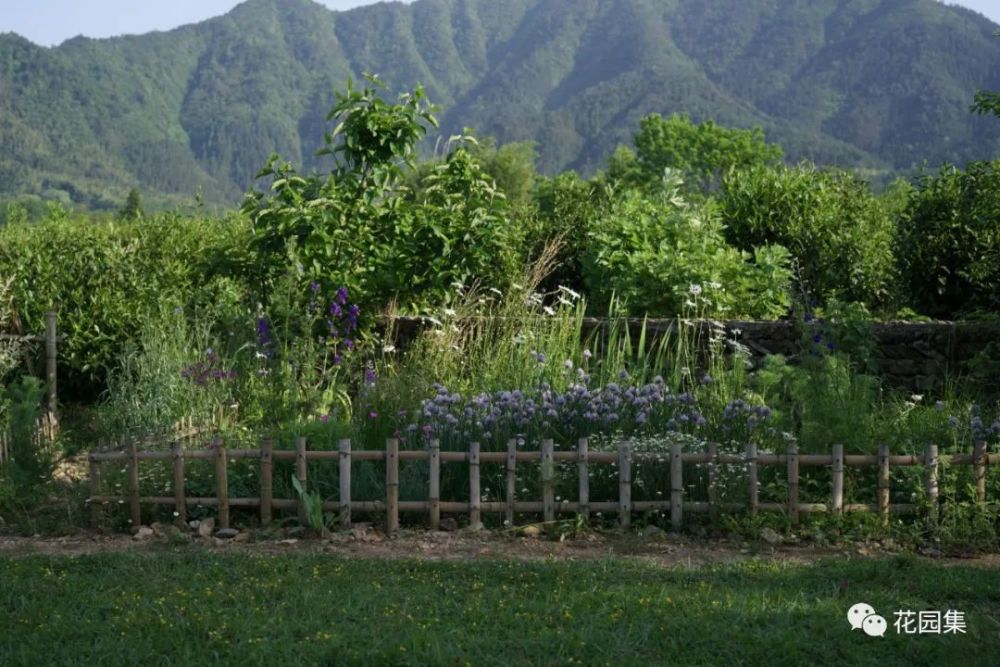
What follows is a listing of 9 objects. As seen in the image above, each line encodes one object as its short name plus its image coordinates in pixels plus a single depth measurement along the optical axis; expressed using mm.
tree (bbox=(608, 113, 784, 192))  58531
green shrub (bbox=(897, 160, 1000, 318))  9969
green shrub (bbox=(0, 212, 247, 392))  9649
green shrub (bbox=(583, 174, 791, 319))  9688
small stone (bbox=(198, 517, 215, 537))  6125
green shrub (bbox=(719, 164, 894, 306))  11602
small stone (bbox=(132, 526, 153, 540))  6090
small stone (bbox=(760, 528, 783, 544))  5922
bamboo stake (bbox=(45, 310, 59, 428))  9109
